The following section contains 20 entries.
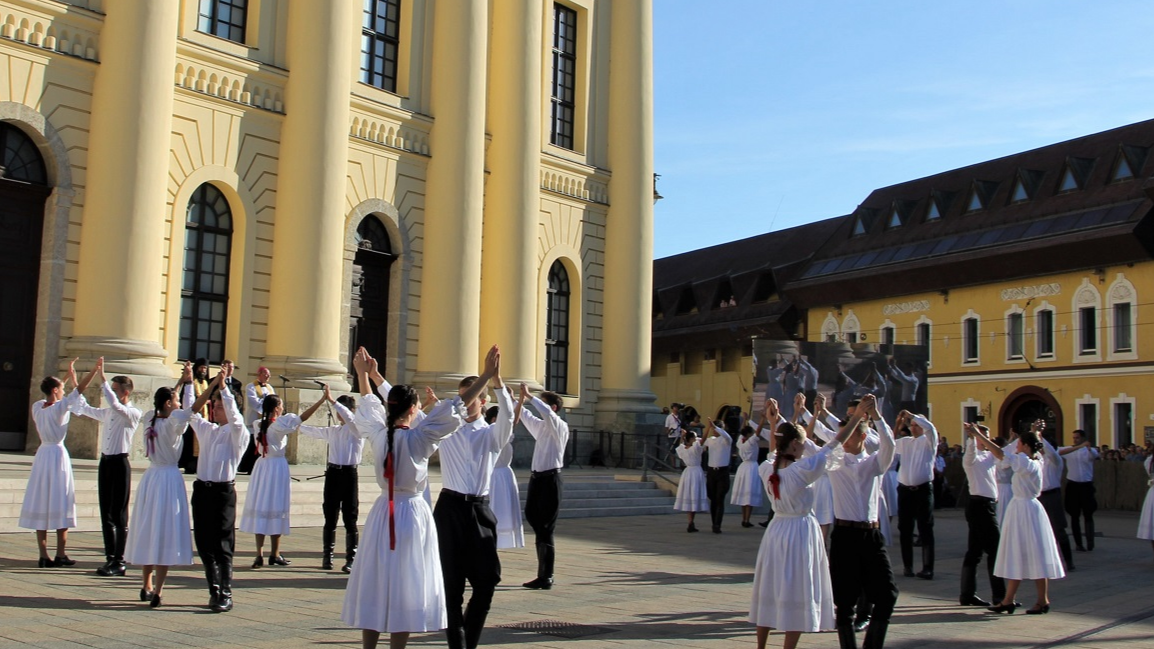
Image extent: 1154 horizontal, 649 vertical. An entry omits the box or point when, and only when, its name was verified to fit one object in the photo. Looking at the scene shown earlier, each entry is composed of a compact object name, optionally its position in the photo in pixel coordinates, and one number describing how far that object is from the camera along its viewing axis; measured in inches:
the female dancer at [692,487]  877.8
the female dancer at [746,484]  911.0
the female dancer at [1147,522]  730.8
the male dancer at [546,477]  515.8
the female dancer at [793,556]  359.6
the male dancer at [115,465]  489.1
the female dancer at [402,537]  310.2
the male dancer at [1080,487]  835.4
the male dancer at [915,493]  633.6
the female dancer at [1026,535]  497.4
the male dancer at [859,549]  376.2
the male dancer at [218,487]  416.8
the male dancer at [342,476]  562.3
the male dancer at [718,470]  861.8
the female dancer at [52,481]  499.2
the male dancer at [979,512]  523.5
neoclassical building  824.3
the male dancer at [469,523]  344.8
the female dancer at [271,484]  545.3
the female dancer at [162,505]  415.2
